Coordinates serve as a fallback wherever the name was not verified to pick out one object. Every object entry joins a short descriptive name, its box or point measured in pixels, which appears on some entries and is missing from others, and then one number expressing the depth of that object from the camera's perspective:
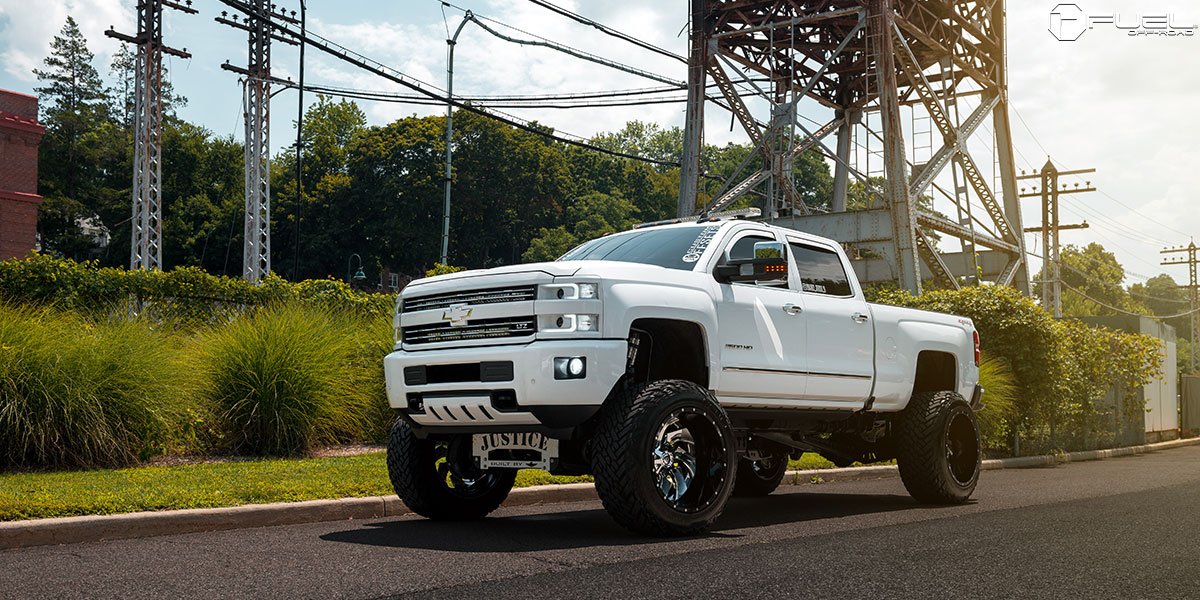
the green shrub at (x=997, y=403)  17.34
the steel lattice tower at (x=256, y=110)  34.94
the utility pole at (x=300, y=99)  36.23
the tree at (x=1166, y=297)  153.00
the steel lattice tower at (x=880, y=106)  29.83
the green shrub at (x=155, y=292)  14.25
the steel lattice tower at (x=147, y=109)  34.50
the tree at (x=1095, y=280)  99.25
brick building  41.53
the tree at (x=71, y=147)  68.88
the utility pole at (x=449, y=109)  39.11
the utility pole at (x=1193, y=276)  73.69
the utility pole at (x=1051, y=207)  52.33
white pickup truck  6.79
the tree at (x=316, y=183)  78.69
